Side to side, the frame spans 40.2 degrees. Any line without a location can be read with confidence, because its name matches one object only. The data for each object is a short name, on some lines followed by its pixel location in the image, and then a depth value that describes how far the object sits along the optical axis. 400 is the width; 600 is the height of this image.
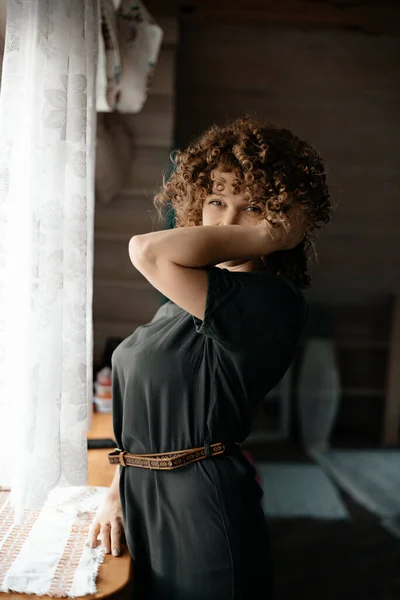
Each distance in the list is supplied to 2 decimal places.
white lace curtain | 0.84
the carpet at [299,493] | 2.71
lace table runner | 0.81
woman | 0.85
